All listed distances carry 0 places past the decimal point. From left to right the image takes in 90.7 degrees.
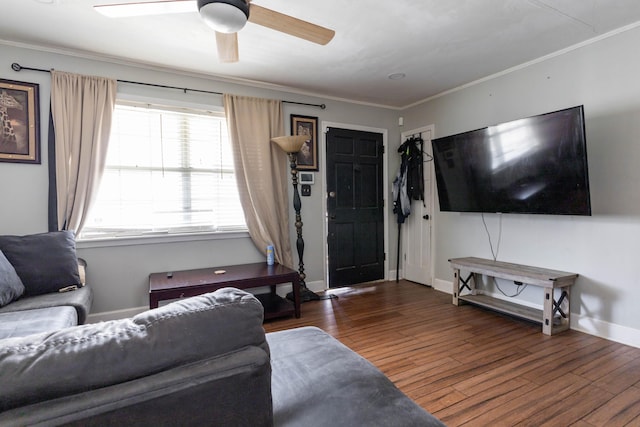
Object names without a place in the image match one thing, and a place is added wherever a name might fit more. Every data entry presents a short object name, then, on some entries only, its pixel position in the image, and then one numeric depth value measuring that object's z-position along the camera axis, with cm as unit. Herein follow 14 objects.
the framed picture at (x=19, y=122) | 263
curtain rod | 264
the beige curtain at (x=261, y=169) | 348
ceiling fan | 166
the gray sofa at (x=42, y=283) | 188
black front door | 414
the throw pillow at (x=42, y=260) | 227
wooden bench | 269
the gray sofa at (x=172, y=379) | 59
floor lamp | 348
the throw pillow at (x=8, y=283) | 202
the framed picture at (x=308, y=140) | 389
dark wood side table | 265
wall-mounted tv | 251
